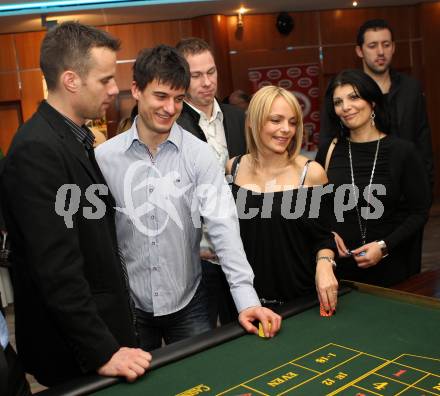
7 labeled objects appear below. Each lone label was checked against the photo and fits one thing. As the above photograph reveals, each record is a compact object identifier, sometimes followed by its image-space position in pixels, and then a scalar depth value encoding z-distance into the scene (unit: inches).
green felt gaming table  57.7
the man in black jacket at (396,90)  135.5
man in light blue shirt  80.4
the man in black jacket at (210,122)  98.3
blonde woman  87.6
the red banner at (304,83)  306.8
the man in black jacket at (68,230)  60.4
